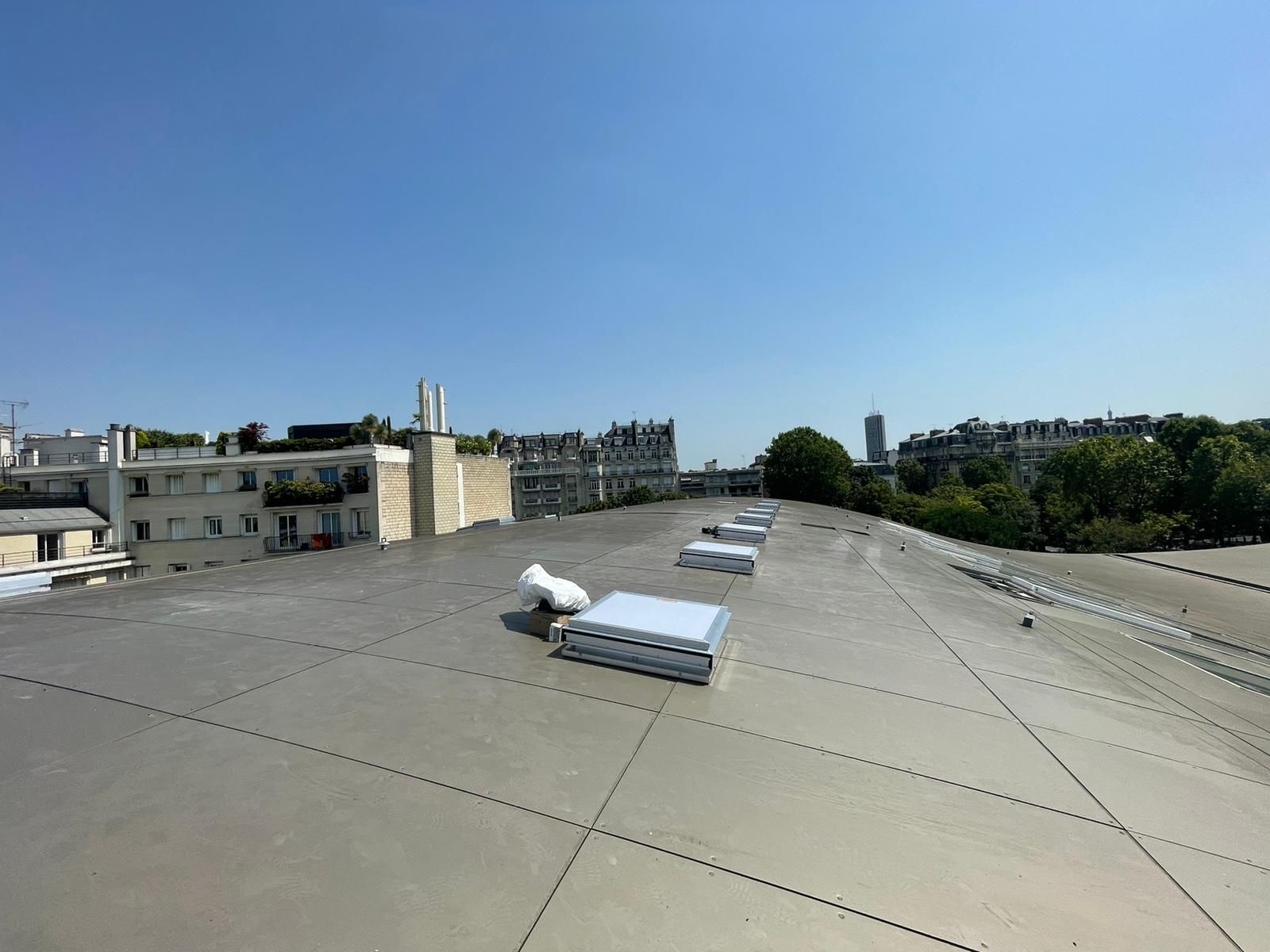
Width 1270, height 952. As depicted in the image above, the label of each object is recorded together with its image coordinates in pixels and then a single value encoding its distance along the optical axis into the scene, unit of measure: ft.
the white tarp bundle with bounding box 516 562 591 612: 17.04
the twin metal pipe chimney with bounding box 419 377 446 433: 89.66
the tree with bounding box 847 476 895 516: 195.31
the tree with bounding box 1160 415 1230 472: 165.68
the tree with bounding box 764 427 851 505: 192.34
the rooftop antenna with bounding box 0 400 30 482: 107.62
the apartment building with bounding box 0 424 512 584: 91.15
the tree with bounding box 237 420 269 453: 104.01
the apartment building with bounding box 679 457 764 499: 311.31
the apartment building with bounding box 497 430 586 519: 252.62
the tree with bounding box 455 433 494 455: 112.98
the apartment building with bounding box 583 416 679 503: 261.03
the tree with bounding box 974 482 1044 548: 168.86
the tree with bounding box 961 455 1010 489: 247.50
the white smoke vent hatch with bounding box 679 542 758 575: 29.84
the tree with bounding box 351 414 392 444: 131.66
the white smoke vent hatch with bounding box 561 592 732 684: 14.11
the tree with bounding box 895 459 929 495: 304.71
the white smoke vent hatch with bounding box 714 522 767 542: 40.60
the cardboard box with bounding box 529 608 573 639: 16.67
